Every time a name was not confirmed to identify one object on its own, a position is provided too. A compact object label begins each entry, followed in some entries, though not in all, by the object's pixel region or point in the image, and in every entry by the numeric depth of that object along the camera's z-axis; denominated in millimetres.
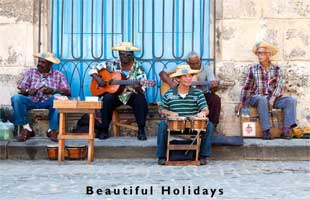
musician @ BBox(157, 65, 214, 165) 9234
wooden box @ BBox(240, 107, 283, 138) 10383
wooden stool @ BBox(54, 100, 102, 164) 9234
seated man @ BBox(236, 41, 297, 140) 10203
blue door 11164
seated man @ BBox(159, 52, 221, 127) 10257
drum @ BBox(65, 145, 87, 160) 9555
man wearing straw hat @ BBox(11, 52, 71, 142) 10180
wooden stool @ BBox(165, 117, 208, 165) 9070
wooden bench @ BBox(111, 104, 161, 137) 10516
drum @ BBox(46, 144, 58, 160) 9594
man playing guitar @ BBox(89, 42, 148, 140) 10125
